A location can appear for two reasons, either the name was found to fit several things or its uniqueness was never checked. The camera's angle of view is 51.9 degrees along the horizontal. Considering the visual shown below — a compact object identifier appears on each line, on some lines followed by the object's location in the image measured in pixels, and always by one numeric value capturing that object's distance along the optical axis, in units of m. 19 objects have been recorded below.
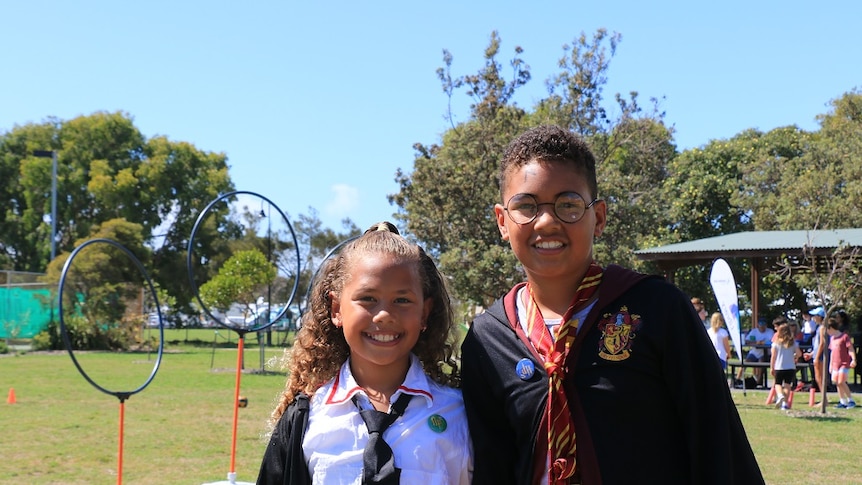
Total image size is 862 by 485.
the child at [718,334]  14.27
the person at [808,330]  19.11
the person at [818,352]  14.61
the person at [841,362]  14.52
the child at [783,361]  14.43
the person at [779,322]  16.26
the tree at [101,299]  26.03
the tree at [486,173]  19.86
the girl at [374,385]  2.72
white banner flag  13.58
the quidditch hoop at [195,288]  7.33
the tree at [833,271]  13.16
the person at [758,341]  17.88
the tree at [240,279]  21.03
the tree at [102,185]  40.69
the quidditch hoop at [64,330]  6.33
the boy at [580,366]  2.51
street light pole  34.91
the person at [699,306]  13.97
